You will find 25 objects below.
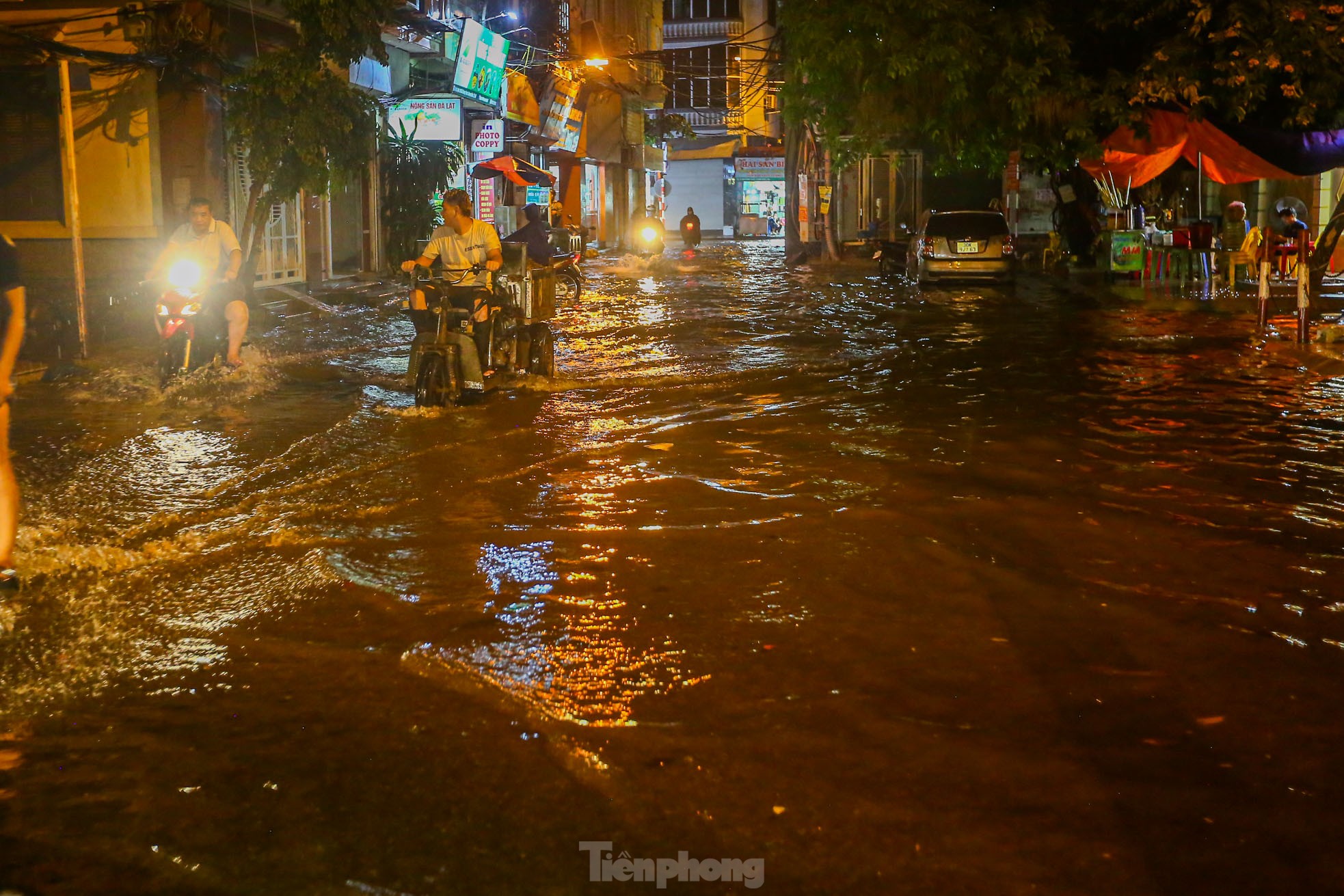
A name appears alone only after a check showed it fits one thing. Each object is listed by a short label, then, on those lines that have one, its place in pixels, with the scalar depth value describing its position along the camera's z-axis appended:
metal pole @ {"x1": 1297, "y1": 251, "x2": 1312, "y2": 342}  14.88
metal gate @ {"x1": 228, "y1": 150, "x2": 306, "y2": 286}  21.58
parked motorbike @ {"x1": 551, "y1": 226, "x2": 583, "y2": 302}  20.33
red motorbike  12.10
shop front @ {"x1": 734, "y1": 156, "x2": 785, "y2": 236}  69.94
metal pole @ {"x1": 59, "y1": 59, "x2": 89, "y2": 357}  12.85
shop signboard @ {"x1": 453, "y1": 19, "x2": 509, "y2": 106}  28.08
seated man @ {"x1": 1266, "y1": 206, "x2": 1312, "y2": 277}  24.02
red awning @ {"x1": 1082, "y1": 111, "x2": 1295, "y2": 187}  21.48
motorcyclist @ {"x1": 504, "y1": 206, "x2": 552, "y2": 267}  17.91
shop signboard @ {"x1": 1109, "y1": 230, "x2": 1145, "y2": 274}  26.17
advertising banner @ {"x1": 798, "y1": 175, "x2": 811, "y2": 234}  40.41
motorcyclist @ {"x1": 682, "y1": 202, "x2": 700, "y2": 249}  51.72
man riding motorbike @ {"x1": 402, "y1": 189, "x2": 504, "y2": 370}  11.15
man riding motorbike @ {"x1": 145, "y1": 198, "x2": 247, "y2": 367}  12.13
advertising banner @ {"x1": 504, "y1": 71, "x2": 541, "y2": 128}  34.97
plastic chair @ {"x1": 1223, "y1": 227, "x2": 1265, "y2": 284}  23.77
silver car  26.03
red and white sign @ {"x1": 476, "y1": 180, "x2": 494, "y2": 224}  32.72
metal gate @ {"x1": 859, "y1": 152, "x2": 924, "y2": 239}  40.03
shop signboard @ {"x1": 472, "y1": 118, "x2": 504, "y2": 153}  32.19
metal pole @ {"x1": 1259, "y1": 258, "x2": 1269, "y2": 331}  16.62
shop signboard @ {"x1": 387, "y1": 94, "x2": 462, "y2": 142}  28.41
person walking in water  5.80
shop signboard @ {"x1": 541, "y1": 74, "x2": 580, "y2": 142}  39.00
